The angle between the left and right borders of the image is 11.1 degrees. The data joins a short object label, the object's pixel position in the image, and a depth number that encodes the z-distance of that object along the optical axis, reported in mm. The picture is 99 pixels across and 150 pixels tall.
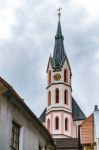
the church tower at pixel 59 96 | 94188
